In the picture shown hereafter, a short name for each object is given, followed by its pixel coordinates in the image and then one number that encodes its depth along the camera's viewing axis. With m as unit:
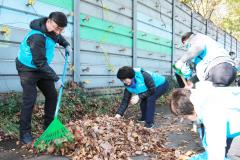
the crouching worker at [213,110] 1.68
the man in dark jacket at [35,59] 2.91
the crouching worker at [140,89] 3.57
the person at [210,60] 3.22
